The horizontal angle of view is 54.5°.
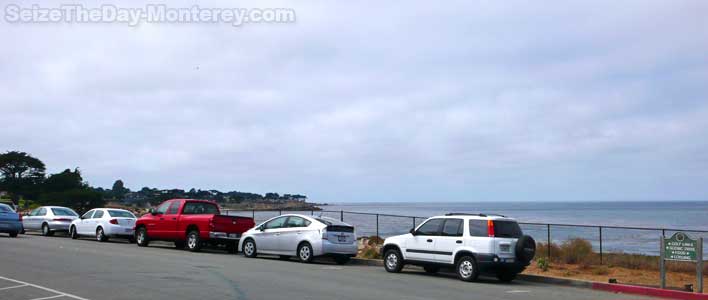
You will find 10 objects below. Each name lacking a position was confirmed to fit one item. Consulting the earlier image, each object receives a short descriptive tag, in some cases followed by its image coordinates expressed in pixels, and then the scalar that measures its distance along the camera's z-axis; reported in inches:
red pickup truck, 925.8
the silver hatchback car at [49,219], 1235.9
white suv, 652.1
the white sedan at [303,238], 815.7
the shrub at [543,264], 783.7
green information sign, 599.5
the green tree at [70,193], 2436.0
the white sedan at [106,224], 1098.7
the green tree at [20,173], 3078.2
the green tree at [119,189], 3956.9
